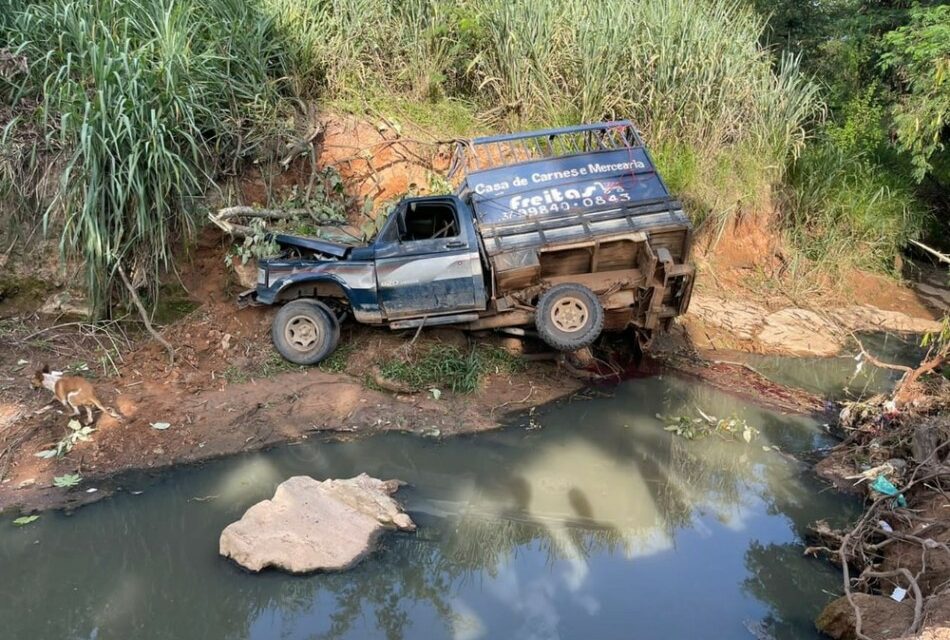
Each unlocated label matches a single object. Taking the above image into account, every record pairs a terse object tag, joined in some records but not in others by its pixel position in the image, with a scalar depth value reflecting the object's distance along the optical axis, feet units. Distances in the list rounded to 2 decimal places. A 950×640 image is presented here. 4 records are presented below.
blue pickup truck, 22.59
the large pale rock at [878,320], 33.50
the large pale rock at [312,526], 15.61
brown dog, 19.67
